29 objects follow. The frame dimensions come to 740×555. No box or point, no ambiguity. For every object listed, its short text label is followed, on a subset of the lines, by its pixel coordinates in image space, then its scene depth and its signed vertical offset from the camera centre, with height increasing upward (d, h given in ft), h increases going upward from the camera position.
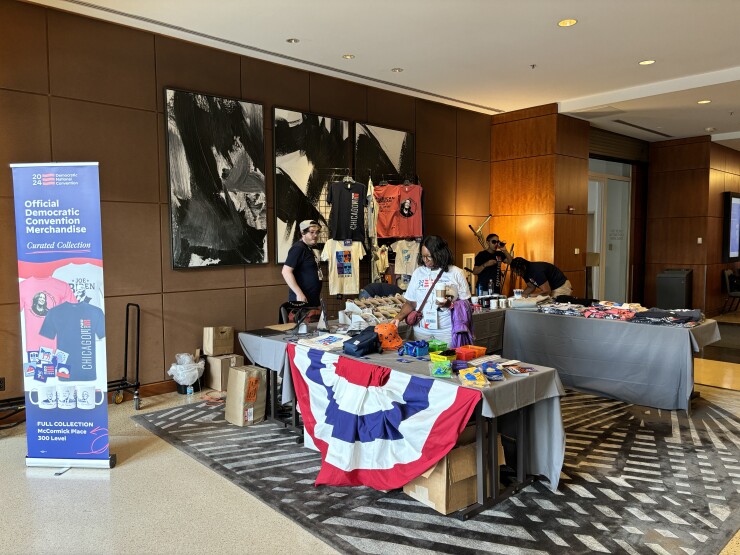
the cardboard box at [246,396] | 15.16 -4.06
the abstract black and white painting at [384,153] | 23.67 +3.98
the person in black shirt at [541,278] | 21.12 -1.27
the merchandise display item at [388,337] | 12.80 -2.09
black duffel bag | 12.13 -2.14
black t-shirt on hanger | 22.07 +1.39
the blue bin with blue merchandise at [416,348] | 12.07 -2.22
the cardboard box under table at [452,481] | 10.16 -4.34
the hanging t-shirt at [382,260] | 23.85 -0.63
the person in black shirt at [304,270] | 16.79 -0.73
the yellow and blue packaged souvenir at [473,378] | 10.07 -2.42
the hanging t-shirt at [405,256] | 24.34 -0.48
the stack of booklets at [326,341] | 12.88 -2.27
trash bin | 32.76 -2.67
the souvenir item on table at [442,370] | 10.58 -2.35
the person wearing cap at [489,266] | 24.63 -0.94
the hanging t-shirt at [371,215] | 23.29 +1.24
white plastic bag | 18.10 -3.98
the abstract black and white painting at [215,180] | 18.47 +2.25
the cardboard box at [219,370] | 18.66 -4.12
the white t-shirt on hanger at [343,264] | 22.02 -0.74
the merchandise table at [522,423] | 10.19 -3.53
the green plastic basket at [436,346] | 12.05 -2.16
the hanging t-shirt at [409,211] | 24.20 +1.45
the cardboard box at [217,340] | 18.97 -3.18
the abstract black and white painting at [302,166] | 21.04 +3.06
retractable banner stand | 12.35 -1.46
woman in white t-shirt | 13.16 -1.00
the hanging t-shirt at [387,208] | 23.75 +1.56
